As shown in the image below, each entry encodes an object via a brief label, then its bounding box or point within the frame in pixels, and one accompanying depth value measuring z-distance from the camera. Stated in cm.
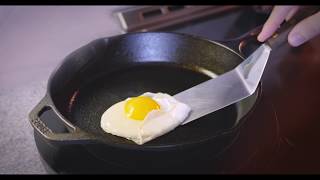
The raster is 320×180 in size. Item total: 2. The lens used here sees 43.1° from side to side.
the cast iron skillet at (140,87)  72
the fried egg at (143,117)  79
